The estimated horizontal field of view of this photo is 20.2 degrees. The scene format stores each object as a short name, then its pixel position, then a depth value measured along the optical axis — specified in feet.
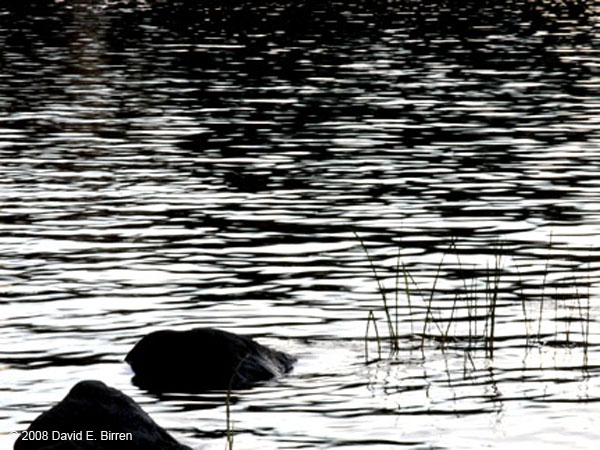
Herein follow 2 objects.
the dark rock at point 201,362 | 53.78
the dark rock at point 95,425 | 43.62
